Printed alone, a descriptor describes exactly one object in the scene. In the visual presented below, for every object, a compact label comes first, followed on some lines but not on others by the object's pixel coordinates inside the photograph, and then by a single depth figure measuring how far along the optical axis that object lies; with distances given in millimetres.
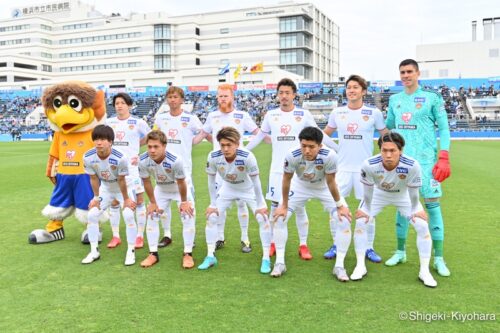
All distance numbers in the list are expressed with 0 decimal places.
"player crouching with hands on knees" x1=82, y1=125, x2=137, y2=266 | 5270
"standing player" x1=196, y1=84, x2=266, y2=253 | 5945
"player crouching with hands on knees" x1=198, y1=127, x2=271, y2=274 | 4871
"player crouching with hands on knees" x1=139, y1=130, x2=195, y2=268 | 5055
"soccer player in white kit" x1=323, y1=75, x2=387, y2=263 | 5324
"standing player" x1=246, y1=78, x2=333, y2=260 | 5484
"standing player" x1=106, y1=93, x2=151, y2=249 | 6375
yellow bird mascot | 6309
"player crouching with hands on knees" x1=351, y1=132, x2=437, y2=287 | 4395
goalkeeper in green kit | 4781
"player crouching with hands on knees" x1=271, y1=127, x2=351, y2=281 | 4516
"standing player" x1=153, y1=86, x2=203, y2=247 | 6238
